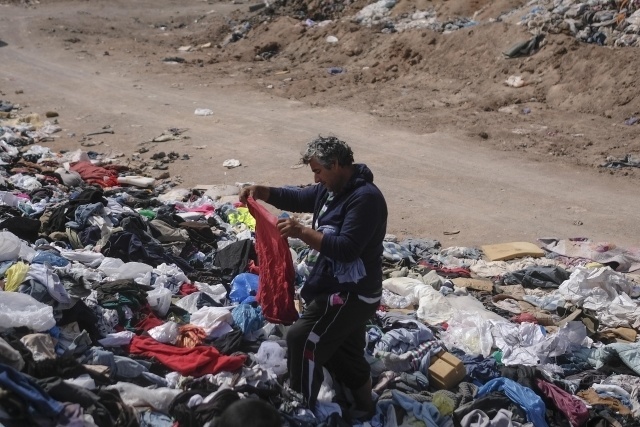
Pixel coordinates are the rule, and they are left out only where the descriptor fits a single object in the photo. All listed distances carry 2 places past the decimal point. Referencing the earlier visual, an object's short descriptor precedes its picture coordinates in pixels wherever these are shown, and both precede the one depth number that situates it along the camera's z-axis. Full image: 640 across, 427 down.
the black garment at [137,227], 6.55
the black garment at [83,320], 4.66
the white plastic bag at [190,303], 5.40
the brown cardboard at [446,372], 4.95
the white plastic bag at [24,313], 4.24
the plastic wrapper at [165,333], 4.83
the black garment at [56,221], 6.86
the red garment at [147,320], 5.00
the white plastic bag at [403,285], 6.50
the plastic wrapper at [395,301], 6.30
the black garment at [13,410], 3.40
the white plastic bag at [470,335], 5.57
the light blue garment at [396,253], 7.52
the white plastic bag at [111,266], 5.70
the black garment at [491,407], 4.64
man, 3.82
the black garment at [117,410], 3.72
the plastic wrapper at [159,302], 5.23
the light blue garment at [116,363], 4.37
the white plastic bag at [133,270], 5.70
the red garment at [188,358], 4.51
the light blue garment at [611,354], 5.44
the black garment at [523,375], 4.97
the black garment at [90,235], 6.57
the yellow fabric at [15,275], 4.82
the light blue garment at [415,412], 4.51
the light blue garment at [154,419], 3.97
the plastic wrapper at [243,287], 5.79
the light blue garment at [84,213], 6.80
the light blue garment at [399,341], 5.16
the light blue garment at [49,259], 5.44
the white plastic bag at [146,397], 4.13
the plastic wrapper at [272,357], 4.62
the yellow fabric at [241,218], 8.03
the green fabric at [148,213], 7.60
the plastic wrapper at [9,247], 5.34
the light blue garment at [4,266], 5.06
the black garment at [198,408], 3.86
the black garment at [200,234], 7.19
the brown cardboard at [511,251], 7.83
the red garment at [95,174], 9.38
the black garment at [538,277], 7.14
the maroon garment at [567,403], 4.75
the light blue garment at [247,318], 5.04
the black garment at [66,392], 3.69
